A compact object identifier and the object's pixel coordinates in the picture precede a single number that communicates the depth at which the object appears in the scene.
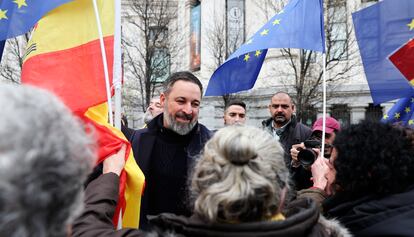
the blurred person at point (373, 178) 1.97
